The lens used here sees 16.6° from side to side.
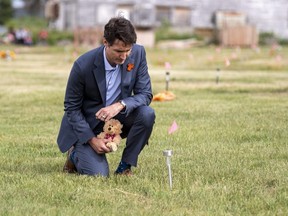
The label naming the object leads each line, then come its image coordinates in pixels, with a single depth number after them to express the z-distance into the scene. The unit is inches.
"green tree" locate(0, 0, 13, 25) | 3209.0
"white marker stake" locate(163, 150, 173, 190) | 279.1
